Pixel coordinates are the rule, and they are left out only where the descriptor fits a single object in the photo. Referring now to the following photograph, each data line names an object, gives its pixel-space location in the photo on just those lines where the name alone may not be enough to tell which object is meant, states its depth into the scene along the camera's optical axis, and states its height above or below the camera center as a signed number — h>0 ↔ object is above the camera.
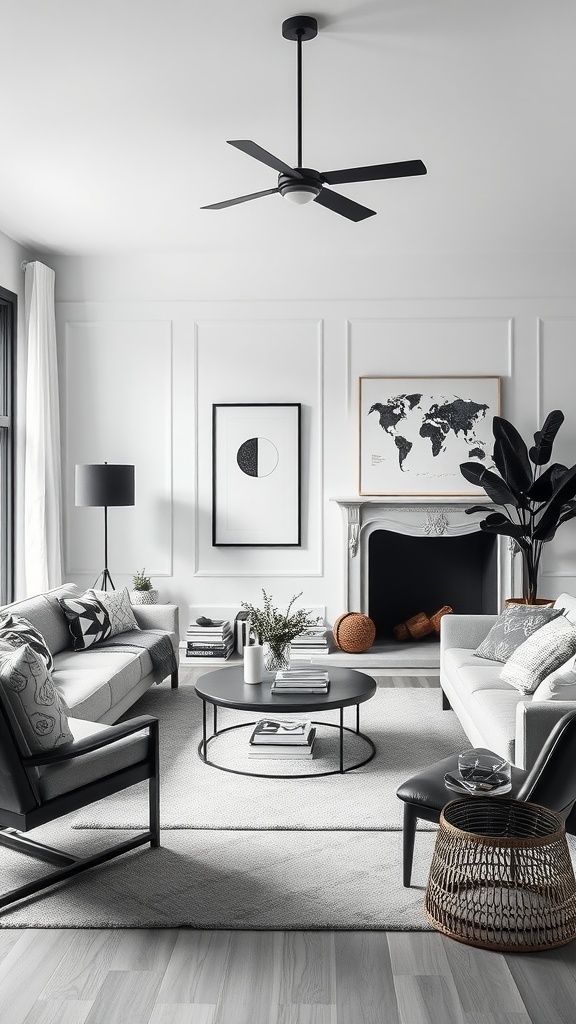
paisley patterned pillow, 2.60 -0.68
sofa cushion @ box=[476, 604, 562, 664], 4.32 -0.74
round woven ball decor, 6.19 -1.08
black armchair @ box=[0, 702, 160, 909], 2.58 -0.97
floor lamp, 5.73 +0.02
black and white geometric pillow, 4.75 -0.77
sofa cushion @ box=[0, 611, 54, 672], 3.21 -0.60
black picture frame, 6.45 +0.08
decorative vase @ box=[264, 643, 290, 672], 4.19 -0.86
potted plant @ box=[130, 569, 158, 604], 6.12 -0.77
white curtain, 6.02 +0.35
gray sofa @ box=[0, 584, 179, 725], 3.91 -0.94
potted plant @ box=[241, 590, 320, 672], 4.16 -0.73
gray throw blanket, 4.85 -0.92
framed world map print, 6.37 +0.45
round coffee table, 3.68 -0.95
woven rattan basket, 2.41 -1.17
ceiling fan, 3.09 +1.24
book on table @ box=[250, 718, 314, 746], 4.04 -1.21
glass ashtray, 2.64 -0.92
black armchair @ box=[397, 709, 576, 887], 2.62 -0.99
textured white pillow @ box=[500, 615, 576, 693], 3.71 -0.76
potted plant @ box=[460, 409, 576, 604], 5.69 +0.01
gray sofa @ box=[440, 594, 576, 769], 3.06 -0.93
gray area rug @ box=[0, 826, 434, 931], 2.58 -1.34
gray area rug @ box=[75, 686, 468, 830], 3.34 -1.33
